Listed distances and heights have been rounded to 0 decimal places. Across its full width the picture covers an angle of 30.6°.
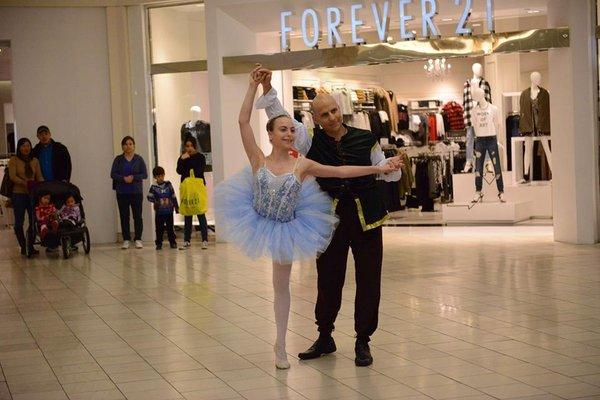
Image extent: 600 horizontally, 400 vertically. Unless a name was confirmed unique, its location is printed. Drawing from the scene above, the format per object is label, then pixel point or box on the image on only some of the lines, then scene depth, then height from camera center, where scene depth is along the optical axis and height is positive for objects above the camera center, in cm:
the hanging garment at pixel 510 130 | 1908 -12
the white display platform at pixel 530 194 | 1691 -110
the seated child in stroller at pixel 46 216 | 1366 -90
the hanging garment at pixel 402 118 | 2127 +18
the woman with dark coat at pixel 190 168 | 1449 -41
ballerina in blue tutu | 616 -41
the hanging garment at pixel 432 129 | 2128 -5
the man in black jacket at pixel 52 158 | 1486 -20
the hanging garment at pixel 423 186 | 1936 -105
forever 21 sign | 1345 +136
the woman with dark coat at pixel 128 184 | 1479 -59
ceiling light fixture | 1998 +107
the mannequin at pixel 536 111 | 1689 +17
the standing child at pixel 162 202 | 1430 -82
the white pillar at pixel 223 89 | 1474 +63
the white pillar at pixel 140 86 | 1577 +77
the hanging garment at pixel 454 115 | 2100 +20
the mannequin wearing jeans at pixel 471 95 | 1702 +47
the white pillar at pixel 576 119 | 1277 +1
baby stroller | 1374 -108
